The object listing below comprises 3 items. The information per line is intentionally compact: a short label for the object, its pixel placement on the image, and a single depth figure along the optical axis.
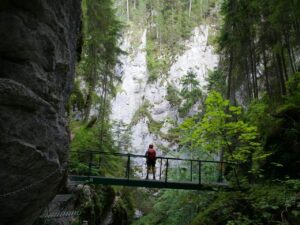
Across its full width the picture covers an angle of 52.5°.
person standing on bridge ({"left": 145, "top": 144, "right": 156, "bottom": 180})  11.20
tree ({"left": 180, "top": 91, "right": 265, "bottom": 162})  7.31
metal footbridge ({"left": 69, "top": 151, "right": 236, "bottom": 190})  9.96
